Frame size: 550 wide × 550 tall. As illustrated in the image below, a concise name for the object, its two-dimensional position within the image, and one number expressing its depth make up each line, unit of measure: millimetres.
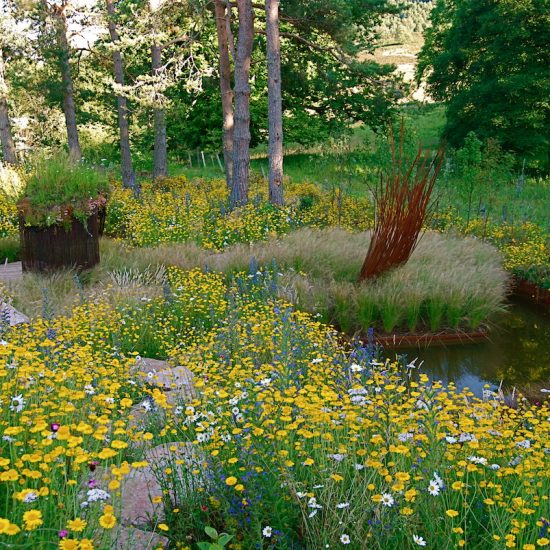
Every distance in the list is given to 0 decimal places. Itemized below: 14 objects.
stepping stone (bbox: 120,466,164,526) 2643
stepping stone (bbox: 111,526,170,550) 2443
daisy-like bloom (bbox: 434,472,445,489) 2334
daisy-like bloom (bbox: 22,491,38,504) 1824
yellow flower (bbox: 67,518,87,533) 1684
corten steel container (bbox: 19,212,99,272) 7863
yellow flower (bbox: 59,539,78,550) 1657
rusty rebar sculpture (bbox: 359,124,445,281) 7441
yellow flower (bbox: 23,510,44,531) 1598
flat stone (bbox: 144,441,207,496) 2762
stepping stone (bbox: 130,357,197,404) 4004
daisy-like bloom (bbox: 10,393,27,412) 2698
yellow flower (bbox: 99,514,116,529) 1700
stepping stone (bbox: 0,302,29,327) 5757
